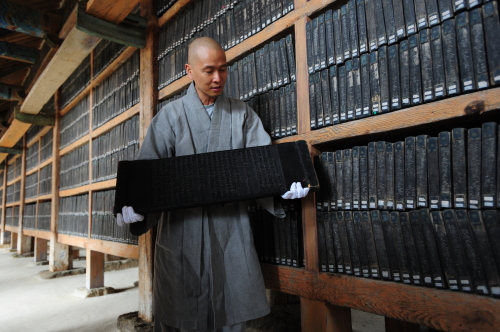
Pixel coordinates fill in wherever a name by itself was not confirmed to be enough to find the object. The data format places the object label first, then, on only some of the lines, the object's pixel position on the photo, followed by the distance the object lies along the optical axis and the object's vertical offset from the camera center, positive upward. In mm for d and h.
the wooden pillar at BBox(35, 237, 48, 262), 6305 -785
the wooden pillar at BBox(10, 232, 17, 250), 9090 -895
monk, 1396 -148
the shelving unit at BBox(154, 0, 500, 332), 1062 -350
